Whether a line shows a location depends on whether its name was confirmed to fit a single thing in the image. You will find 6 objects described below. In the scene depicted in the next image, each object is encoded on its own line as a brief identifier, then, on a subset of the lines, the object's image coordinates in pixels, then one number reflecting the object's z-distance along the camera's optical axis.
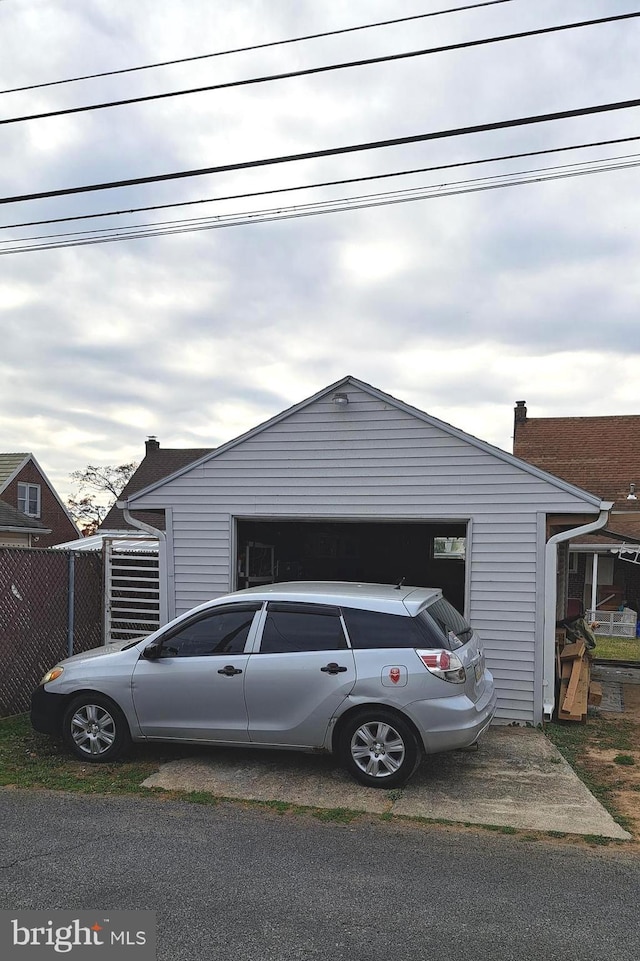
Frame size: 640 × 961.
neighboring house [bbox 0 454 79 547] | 32.62
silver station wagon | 6.09
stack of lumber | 8.97
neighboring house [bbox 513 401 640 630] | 22.61
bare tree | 48.07
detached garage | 8.73
